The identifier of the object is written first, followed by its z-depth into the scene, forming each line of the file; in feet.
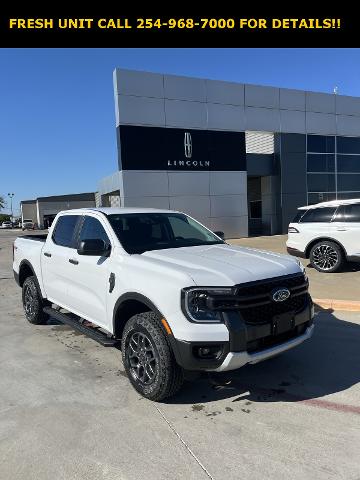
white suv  30.07
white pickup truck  10.69
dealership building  66.03
